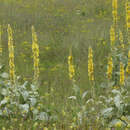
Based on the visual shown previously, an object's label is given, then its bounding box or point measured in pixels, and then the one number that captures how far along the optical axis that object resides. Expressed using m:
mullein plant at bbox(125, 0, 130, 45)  9.84
